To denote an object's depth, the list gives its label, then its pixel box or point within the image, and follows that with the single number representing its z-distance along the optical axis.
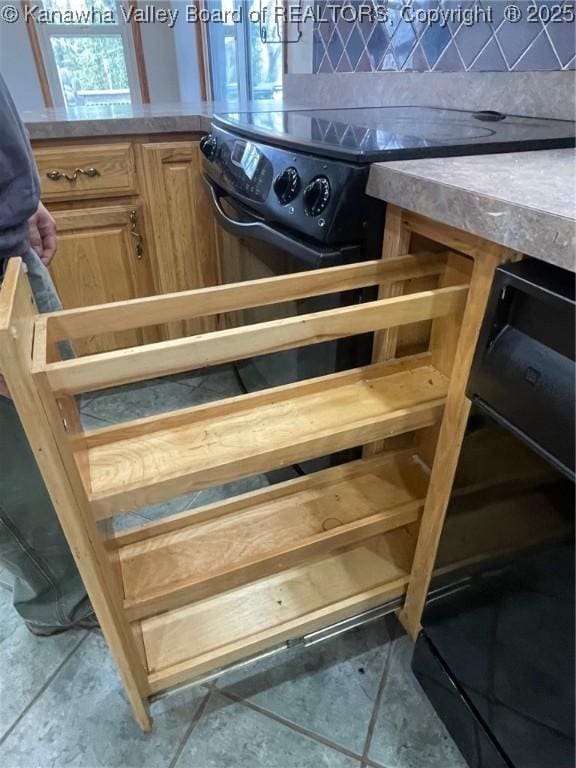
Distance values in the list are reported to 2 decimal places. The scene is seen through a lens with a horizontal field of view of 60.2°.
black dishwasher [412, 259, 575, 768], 0.47
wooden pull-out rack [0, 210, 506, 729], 0.53
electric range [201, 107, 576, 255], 0.69
